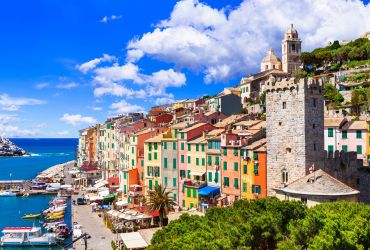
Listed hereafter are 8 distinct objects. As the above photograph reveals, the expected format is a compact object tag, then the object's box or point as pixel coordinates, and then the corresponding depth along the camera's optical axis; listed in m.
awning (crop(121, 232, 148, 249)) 39.50
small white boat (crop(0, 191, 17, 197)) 95.74
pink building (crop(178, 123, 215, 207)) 55.84
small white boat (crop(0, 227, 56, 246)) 55.38
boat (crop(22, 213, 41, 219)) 69.50
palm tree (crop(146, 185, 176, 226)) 47.56
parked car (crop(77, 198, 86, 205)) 74.06
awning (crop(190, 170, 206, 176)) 52.87
